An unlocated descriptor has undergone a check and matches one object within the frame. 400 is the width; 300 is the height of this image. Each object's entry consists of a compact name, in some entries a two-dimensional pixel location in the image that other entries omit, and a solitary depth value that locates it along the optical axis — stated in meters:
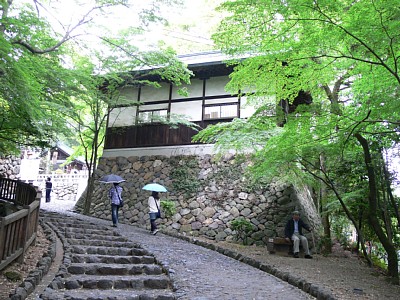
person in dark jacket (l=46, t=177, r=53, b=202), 20.88
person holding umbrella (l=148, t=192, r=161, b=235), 11.02
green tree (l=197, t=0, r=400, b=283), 4.60
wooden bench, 9.88
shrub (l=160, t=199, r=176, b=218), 12.98
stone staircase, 5.20
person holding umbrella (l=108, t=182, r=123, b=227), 11.41
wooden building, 15.45
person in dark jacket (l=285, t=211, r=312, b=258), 9.67
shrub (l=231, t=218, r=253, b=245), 11.14
